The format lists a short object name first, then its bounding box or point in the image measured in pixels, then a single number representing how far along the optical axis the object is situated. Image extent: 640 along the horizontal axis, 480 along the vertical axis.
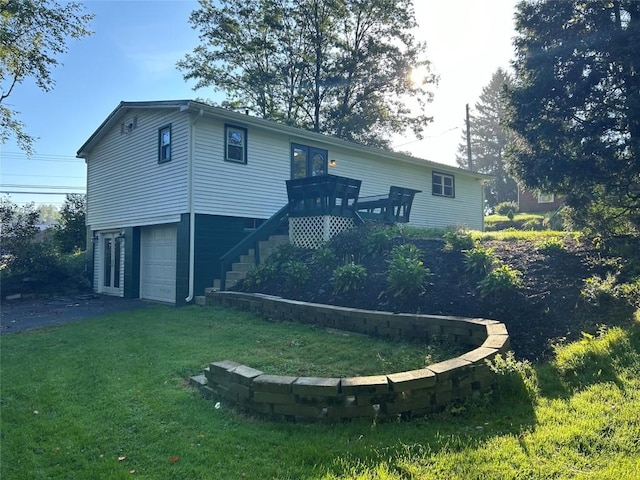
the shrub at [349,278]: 7.13
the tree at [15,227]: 14.52
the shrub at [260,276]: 9.06
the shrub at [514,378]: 3.63
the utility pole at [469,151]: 29.84
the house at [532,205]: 28.15
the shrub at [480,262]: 6.61
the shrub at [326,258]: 8.39
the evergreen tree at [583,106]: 7.14
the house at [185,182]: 10.61
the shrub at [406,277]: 6.33
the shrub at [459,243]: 7.74
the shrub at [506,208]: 29.81
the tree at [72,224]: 19.16
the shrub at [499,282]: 5.81
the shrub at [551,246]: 7.32
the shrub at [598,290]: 5.44
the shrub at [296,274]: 8.18
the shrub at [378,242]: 8.26
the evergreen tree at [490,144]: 48.06
